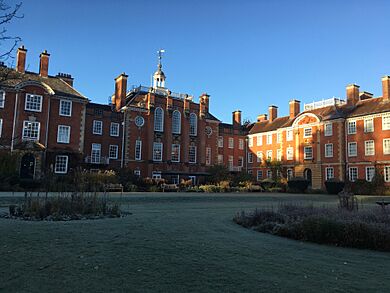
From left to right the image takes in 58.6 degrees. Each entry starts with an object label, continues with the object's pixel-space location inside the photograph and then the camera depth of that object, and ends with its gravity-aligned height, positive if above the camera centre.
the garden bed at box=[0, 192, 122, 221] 9.91 -0.91
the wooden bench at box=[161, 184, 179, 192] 29.78 -0.46
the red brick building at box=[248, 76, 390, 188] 38.41 +5.75
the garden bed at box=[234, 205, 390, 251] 7.59 -0.99
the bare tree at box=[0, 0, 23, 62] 6.07 +2.79
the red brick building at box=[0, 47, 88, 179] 31.72 +5.49
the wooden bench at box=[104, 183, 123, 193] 26.17 -0.51
